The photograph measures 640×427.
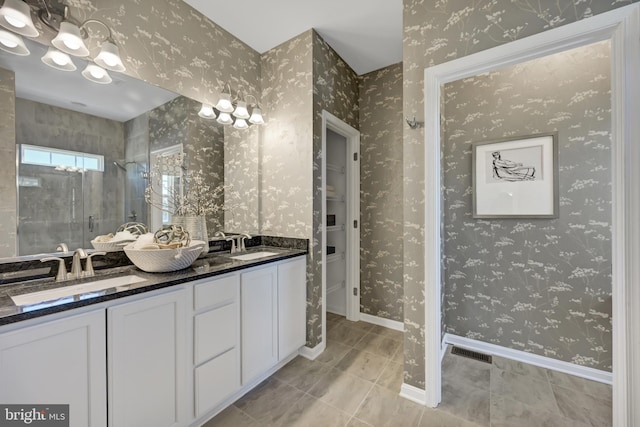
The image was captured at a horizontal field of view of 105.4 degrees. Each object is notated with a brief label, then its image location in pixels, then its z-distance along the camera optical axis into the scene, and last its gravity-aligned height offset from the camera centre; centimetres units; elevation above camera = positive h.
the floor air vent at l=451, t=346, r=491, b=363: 210 -127
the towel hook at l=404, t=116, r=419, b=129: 162 +59
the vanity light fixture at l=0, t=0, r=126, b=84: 116 +92
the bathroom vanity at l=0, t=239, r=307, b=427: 88 -59
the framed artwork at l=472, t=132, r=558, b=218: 194 +29
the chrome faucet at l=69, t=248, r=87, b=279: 130 -29
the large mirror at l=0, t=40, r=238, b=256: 127 +39
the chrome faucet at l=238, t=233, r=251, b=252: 217 -26
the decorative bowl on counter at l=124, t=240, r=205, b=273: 135 -25
